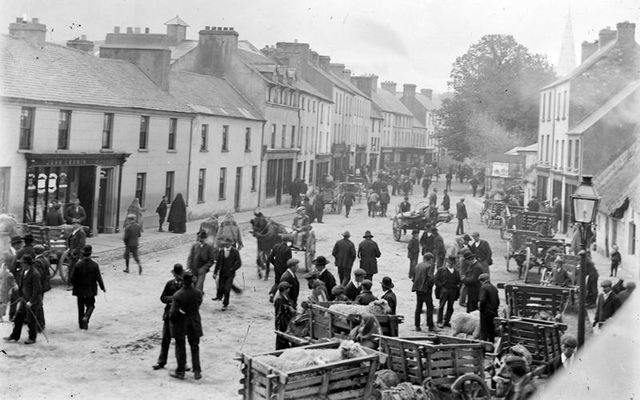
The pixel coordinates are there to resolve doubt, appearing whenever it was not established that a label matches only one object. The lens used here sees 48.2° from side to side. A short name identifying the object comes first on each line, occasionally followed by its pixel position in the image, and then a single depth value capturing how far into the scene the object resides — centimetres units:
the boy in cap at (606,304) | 1254
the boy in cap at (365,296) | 1214
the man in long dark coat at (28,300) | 1207
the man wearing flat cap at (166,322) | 1117
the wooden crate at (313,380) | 776
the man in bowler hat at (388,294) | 1245
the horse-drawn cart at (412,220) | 2888
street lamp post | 1045
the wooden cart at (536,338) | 1076
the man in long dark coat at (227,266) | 1566
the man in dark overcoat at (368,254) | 1761
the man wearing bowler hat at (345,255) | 1755
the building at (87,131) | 2159
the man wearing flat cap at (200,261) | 1570
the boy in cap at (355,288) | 1314
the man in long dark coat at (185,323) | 1081
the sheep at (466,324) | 1218
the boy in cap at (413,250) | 1979
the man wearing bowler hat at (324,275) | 1364
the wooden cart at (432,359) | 925
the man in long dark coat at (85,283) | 1320
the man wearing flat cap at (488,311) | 1232
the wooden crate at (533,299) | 1396
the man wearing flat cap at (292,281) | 1297
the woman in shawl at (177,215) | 2820
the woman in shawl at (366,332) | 995
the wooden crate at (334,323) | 1062
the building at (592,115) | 2917
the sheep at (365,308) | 1102
